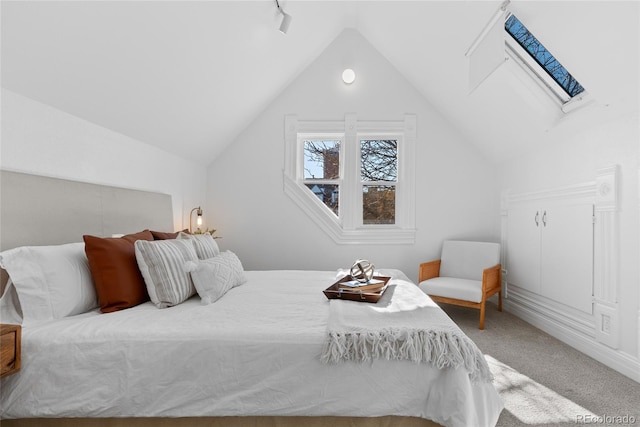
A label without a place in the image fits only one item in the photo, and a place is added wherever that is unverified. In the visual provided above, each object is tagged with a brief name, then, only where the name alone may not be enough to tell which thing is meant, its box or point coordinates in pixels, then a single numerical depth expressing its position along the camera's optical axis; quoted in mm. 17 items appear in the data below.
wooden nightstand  1222
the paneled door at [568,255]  2645
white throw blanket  1363
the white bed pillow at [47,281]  1488
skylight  2643
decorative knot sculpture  2258
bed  1344
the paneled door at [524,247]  3311
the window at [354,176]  4137
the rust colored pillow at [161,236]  2351
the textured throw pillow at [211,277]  1938
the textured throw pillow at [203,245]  2375
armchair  3246
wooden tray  1912
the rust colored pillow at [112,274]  1718
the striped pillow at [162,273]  1824
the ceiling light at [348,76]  4078
